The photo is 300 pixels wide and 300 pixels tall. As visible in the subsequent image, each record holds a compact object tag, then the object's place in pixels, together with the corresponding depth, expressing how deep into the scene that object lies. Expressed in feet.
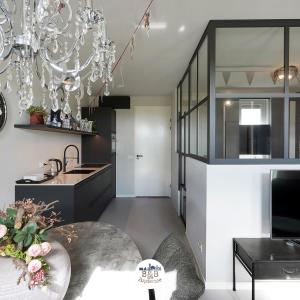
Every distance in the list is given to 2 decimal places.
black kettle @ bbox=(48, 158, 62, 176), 12.43
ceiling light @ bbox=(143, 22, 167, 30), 8.46
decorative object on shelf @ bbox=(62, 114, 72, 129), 12.74
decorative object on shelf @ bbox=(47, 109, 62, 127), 11.06
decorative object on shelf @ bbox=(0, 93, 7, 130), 8.45
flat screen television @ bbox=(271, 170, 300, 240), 7.29
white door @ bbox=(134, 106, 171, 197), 21.29
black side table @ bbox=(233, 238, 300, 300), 6.55
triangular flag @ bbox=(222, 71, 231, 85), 9.20
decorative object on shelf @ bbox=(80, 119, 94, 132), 15.73
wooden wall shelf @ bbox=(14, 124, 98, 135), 9.39
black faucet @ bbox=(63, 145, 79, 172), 14.50
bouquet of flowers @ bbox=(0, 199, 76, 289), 3.08
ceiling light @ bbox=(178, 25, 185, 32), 8.70
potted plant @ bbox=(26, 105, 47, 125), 10.01
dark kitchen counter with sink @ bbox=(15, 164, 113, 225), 9.65
